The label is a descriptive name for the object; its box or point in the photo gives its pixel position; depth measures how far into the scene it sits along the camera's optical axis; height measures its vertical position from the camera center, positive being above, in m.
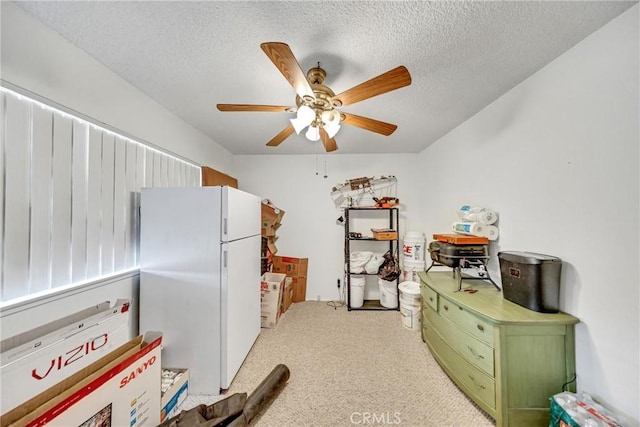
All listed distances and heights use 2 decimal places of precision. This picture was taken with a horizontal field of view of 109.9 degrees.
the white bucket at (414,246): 3.14 -0.41
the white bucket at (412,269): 3.13 -0.72
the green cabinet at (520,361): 1.36 -0.89
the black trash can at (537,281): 1.40 -0.41
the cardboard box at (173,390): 1.48 -1.20
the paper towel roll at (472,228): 1.97 -0.10
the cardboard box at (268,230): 3.30 -0.19
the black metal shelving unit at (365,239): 3.22 -0.38
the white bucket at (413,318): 2.62 -1.18
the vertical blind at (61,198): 1.12 +0.11
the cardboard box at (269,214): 3.25 +0.04
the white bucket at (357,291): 3.26 -1.08
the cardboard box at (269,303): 2.71 -1.05
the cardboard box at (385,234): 3.13 -0.24
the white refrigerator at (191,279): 1.71 -0.48
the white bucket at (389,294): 3.20 -1.10
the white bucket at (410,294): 2.63 -0.91
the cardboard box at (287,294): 3.15 -1.12
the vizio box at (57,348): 0.94 -0.65
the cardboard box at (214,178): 2.72 +0.52
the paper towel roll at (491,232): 1.94 -0.13
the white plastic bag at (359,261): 3.23 -0.64
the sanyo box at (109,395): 0.91 -0.83
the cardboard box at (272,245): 3.34 -0.43
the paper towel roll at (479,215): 1.97 +0.02
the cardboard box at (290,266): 3.54 -0.78
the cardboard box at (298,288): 3.52 -1.13
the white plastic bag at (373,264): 3.20 -0.68
